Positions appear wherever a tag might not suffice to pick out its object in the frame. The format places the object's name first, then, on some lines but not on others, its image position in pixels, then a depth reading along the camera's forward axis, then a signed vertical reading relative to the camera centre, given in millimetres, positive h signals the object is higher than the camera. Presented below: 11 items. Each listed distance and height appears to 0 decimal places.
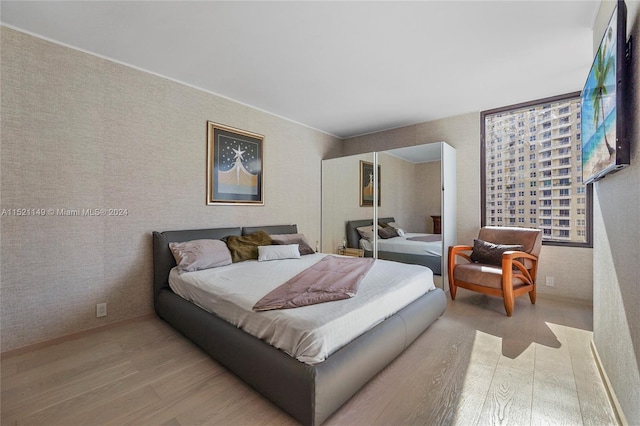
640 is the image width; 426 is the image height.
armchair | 3039 -611
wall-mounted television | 1395 +636
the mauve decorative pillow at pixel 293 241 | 3770 -378
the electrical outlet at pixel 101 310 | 2688 -947
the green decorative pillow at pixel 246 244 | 3314 -391
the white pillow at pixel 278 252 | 3398 -489
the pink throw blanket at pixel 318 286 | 1944 -594
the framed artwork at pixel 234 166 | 3531 +641
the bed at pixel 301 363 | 1501 -936
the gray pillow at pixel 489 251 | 3382 -467
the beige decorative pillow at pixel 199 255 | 2863 -449
